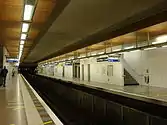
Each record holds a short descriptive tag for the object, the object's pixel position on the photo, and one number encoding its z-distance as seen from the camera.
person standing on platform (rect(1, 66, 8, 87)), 9.86
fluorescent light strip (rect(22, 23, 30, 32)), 6.85
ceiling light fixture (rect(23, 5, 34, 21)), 4.91
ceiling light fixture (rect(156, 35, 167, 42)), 9.15
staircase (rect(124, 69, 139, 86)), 13.25
